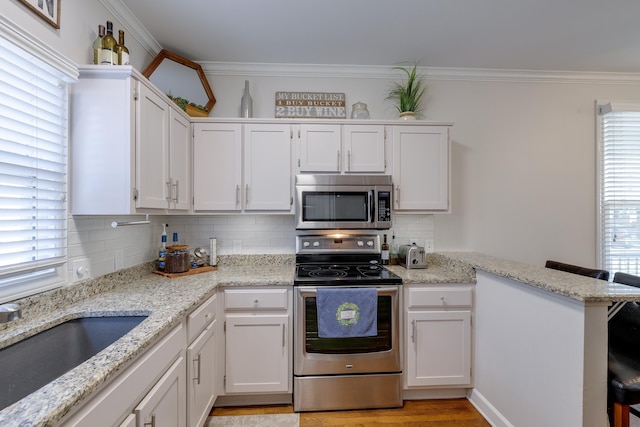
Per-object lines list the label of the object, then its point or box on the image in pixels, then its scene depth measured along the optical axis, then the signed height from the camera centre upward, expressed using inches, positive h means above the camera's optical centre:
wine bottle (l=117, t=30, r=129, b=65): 63.7 +36.5
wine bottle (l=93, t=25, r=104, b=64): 60.9 +36.0
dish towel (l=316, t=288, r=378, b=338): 77.5 -27.6
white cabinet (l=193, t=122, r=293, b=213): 90.1 +14.1
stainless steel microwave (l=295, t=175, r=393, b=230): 90.6 +3.2
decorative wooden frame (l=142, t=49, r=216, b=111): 86.1 +47.3
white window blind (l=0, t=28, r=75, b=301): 45.3 +6.8
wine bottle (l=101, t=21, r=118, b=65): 60.8 +35.8
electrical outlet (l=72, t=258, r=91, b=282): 58.9 -12.6
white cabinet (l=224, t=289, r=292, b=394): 78.8 -36.6
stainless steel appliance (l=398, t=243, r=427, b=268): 94.6 -15.1
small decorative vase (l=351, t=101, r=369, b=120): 98.6 +35.4
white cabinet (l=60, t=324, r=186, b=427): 32.7 -25.8
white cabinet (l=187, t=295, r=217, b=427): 60.0 -35.7
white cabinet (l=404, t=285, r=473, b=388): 81.8 -36.1
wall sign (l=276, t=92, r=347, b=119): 102.8 +39.1
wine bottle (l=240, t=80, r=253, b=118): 97.0 +37.1
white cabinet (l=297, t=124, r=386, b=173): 91.8 +20.8
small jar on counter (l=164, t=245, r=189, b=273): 84.2 -14.7
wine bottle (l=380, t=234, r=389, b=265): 98.0 -14.8
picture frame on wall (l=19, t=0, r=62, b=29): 49.9 +36.9
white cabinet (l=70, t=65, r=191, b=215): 57.6 +14.5
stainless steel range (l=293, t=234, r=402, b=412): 77.8 -36.9
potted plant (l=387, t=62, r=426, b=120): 98.0 +43.2
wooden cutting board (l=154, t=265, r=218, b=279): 82.3 -18.5
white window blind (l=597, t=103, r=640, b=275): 108.3 +8.6
